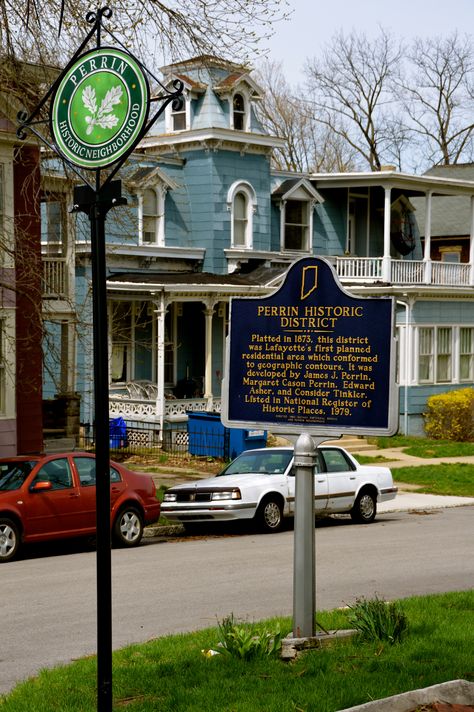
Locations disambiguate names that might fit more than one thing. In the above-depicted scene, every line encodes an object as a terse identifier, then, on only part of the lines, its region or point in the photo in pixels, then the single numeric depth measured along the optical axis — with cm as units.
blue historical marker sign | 831
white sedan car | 1839
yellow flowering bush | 3509
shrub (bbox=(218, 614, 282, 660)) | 811
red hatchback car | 1575
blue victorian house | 3206
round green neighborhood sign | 662
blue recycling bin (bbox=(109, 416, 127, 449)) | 3075
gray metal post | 837
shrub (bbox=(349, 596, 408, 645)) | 862
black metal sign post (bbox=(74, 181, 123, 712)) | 641
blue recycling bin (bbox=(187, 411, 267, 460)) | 2805
